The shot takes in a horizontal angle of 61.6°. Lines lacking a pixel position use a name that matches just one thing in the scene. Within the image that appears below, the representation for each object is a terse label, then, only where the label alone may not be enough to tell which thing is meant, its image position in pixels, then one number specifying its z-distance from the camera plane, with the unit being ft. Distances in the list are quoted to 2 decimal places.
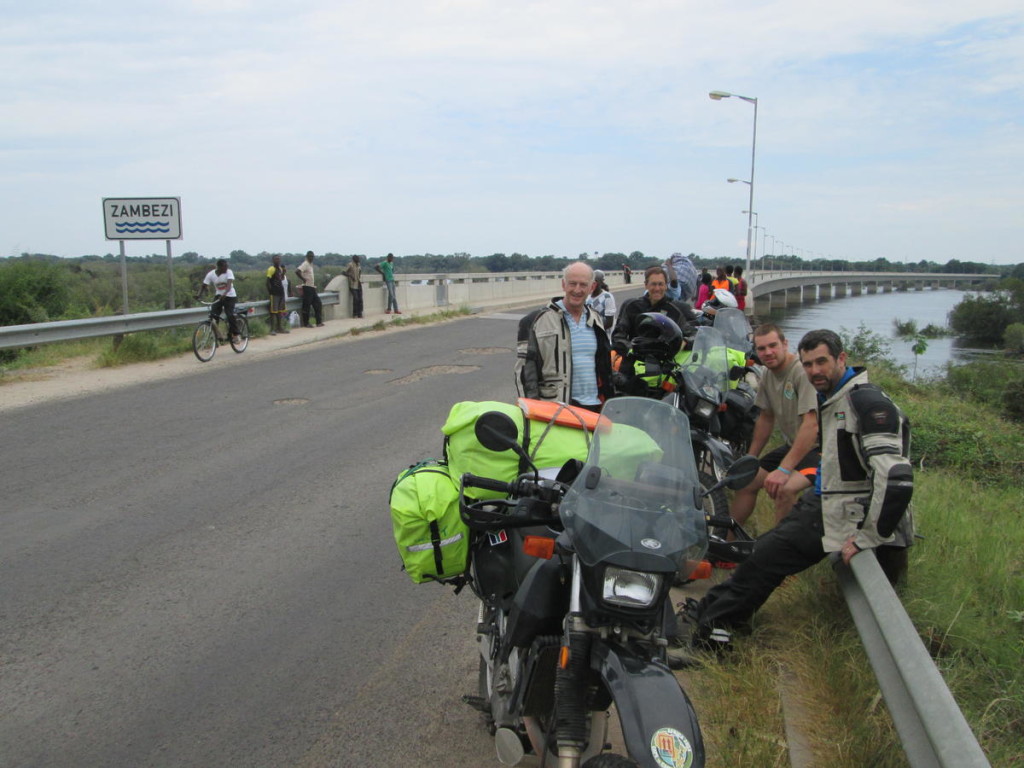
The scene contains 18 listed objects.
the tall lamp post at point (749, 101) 118.32
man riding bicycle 53.67
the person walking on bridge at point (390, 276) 83.66
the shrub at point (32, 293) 65.46
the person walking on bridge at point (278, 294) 65.05
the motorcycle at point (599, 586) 8.16
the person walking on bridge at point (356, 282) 77.56
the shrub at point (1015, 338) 146.92
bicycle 50.42
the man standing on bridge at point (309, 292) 68.33
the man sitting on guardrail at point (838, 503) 11.95
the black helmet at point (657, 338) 20.77
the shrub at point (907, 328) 180.45
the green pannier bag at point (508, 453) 10.65
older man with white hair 19.44
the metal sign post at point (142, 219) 55.21
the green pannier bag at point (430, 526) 10.79
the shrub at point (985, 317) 196.03
